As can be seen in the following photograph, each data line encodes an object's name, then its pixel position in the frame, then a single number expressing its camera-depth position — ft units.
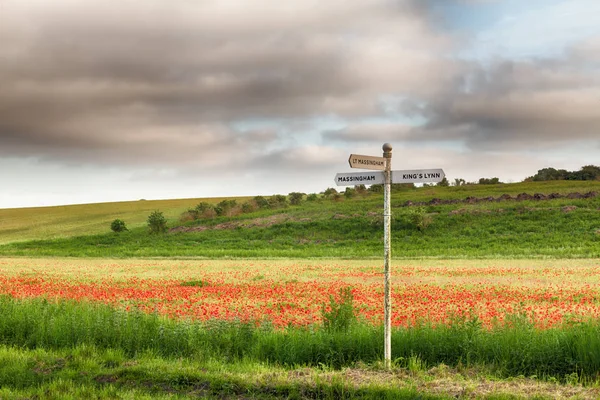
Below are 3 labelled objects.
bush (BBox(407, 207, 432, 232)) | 189.98
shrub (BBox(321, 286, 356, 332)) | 37.91
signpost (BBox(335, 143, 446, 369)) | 31.94
